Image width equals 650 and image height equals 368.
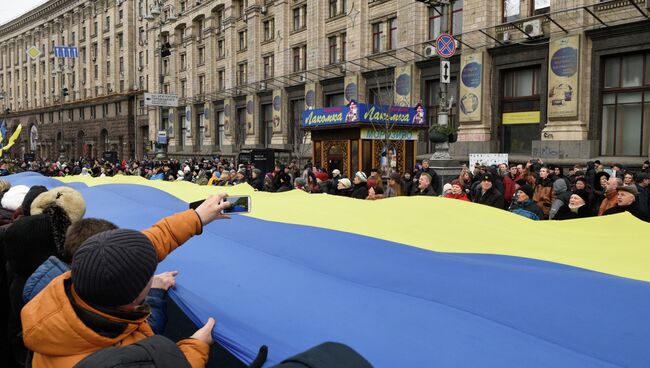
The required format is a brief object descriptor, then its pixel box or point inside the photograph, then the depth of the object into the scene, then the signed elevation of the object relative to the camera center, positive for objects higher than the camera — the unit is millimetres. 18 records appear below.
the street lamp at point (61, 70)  43306 +7770
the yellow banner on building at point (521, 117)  23016 +1786
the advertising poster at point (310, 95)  34344 +4142
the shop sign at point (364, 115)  18281 +1535
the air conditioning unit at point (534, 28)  21734 +5517
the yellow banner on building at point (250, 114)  40438 +3381
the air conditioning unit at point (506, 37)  23000 +5393
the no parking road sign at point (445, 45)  18156 +4028
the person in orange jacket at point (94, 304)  1641 -501
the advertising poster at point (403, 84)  27766 +3985
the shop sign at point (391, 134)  18716 +816
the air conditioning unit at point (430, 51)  26016 +5441
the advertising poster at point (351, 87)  31047 +4240
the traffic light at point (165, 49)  31288 +6722
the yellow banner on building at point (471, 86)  24328 +3386
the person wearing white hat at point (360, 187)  10719 -682
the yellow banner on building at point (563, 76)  20938 +3348
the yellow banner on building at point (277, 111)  37406 +3356
